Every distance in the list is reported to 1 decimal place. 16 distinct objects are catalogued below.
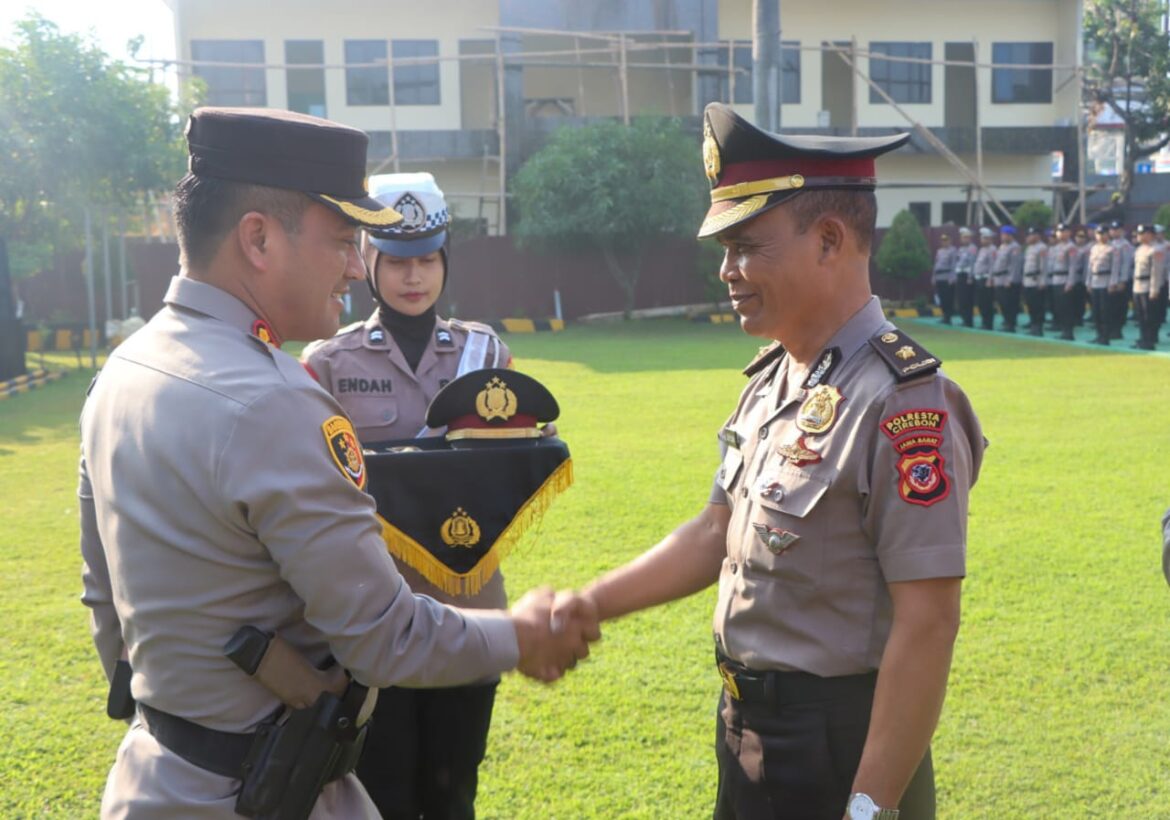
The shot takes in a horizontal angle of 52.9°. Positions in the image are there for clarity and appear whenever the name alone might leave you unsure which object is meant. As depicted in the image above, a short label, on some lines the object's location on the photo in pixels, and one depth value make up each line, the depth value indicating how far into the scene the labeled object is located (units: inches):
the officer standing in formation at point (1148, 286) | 751.7
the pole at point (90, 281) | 611.7
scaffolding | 1084.5
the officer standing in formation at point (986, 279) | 941.2
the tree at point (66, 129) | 695.7
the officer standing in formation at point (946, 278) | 1023.6
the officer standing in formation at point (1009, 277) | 925.2
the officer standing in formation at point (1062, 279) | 839.1
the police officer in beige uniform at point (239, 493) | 75.2
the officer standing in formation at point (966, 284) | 971.9
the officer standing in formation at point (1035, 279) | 901.8
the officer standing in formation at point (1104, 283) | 792.3
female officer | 129.6
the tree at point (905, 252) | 1051.9
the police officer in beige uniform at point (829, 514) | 82.3
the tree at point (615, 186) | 971.3
